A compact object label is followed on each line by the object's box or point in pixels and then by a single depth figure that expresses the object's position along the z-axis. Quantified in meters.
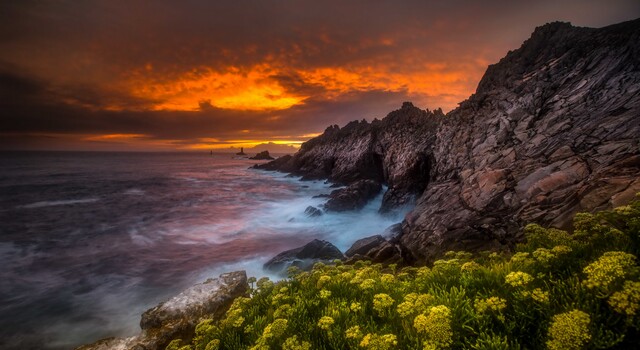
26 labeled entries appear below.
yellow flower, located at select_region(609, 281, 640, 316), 2.74
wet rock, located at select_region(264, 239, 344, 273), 15.90
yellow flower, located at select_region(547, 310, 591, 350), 2.74
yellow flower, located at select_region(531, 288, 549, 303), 3.35
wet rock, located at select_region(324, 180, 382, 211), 29.09
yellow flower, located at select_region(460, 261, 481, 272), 4.82
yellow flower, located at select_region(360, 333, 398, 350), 3.41
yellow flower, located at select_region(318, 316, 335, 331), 4.11
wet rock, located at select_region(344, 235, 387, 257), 15.77
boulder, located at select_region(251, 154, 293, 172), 77.50
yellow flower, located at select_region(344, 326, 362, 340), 3.78
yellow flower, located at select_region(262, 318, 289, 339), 4.20
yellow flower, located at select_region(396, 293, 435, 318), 3.95
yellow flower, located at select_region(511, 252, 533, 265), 4.40
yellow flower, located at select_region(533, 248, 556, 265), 4.18
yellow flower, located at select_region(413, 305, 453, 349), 3.28
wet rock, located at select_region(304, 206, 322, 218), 28.87
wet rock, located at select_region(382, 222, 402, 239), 18.51
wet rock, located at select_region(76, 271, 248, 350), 7.76
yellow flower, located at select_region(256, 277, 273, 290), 6.75
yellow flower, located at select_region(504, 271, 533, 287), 3.61
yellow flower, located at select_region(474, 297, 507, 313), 3.58
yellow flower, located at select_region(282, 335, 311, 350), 3.90
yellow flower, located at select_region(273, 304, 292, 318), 5.01
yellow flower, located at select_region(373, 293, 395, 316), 4.29
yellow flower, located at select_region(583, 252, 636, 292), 3.01
